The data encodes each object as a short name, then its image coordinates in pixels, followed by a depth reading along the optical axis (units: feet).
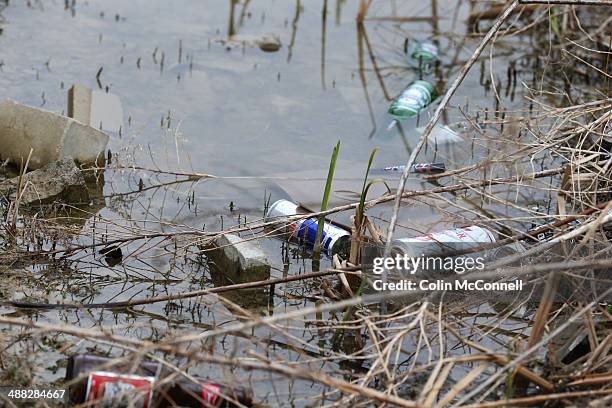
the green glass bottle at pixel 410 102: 34.78
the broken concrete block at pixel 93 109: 31.77
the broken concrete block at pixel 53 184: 26.02
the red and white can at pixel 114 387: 15.98
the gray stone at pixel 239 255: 22.44
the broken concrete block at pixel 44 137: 28.21
